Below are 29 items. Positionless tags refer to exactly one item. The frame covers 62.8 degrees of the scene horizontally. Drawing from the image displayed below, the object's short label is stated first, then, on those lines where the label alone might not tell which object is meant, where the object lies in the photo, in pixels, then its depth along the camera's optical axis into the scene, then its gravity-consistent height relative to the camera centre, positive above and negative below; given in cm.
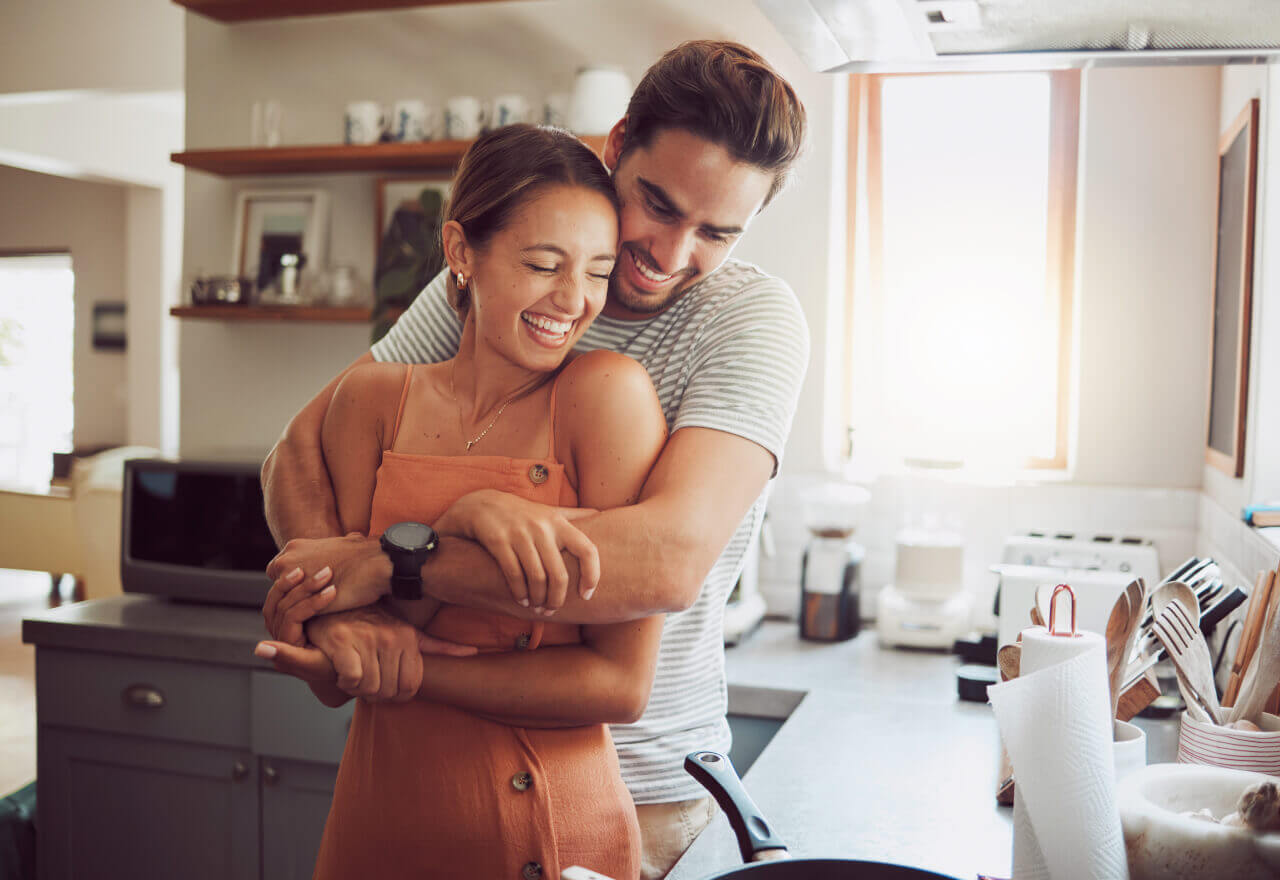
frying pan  72 -33
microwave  265 -37
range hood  107 +40
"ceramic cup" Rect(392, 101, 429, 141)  303 +79
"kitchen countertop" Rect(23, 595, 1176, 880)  137 -60
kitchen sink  222 -68
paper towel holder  92 -19
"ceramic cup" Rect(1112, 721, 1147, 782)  108 -36
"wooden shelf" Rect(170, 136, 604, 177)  294 +68
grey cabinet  239 -90
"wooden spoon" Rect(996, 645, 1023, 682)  113 -28
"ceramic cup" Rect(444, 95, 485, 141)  297 +79
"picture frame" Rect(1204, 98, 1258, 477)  202 +24
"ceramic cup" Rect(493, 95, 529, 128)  293 +80
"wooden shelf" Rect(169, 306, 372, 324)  305 +23
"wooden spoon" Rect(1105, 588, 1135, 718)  110 -24
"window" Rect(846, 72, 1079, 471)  283 +38
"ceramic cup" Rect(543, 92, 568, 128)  289 +79
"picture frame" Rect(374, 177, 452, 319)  300 +46
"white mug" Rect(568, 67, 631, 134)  276 +78
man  100 -9
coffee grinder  263 -43
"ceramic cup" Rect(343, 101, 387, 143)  303 +78
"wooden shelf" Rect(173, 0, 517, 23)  308 +116
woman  102 -10
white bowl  81 -35
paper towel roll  83 -29
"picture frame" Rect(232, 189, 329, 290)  324 +51
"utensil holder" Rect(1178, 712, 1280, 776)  112 -37
